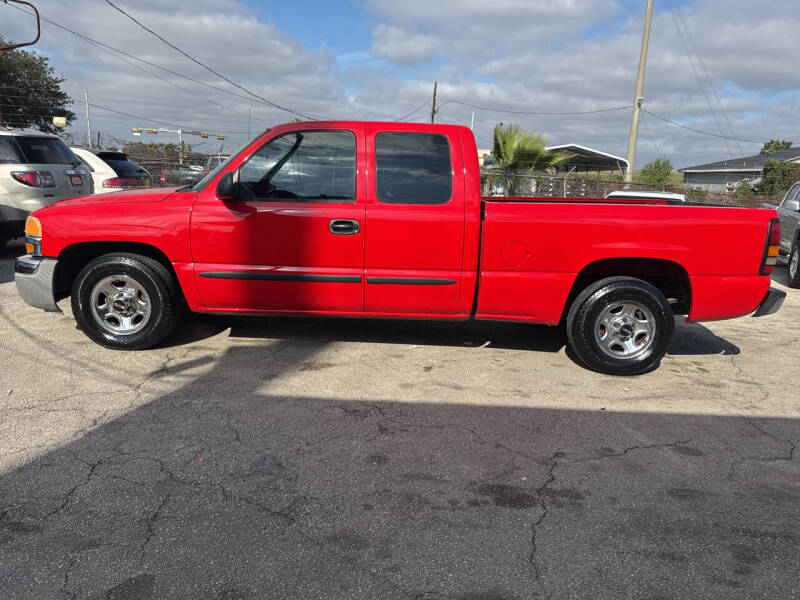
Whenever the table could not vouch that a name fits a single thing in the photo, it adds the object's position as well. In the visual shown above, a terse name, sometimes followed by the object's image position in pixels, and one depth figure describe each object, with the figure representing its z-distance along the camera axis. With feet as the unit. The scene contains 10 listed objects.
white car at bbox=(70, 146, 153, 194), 35.81
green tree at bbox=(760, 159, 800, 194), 99.45
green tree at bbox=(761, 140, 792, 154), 190.39
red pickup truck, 14.21
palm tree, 58.29
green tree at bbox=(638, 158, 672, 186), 142.13
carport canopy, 88.17
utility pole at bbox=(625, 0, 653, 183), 63.46
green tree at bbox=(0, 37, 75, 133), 117.91
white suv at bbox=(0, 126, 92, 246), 26.84
